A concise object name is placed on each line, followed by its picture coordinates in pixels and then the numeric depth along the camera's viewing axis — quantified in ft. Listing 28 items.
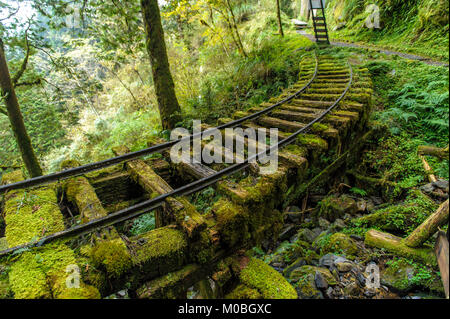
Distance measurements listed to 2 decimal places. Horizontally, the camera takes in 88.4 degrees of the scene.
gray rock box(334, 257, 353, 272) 9.42
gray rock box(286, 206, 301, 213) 15.48
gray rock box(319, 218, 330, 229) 13.61
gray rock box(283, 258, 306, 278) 9.91
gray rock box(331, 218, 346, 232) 12.84
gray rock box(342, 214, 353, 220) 13.47
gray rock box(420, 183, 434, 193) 11.72
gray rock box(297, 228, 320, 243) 12.75
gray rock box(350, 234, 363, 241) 11.36
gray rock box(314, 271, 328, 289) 8.69
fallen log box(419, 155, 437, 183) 12.15
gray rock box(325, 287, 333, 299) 8.48
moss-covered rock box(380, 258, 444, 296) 8.01
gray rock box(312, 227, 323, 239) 13.14
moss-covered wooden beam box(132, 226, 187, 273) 5.88
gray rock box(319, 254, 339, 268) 9.91
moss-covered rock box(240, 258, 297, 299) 6.44
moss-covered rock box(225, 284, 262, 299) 6.29
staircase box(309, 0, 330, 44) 39.63
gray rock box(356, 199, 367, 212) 13.96
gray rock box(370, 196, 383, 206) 14.17
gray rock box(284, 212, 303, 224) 14.99
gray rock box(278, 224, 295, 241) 13.64
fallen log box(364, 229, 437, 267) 8.49
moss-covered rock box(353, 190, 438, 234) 10.68
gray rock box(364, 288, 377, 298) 8.49
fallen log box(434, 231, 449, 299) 4.79
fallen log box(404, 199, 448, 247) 7.38
